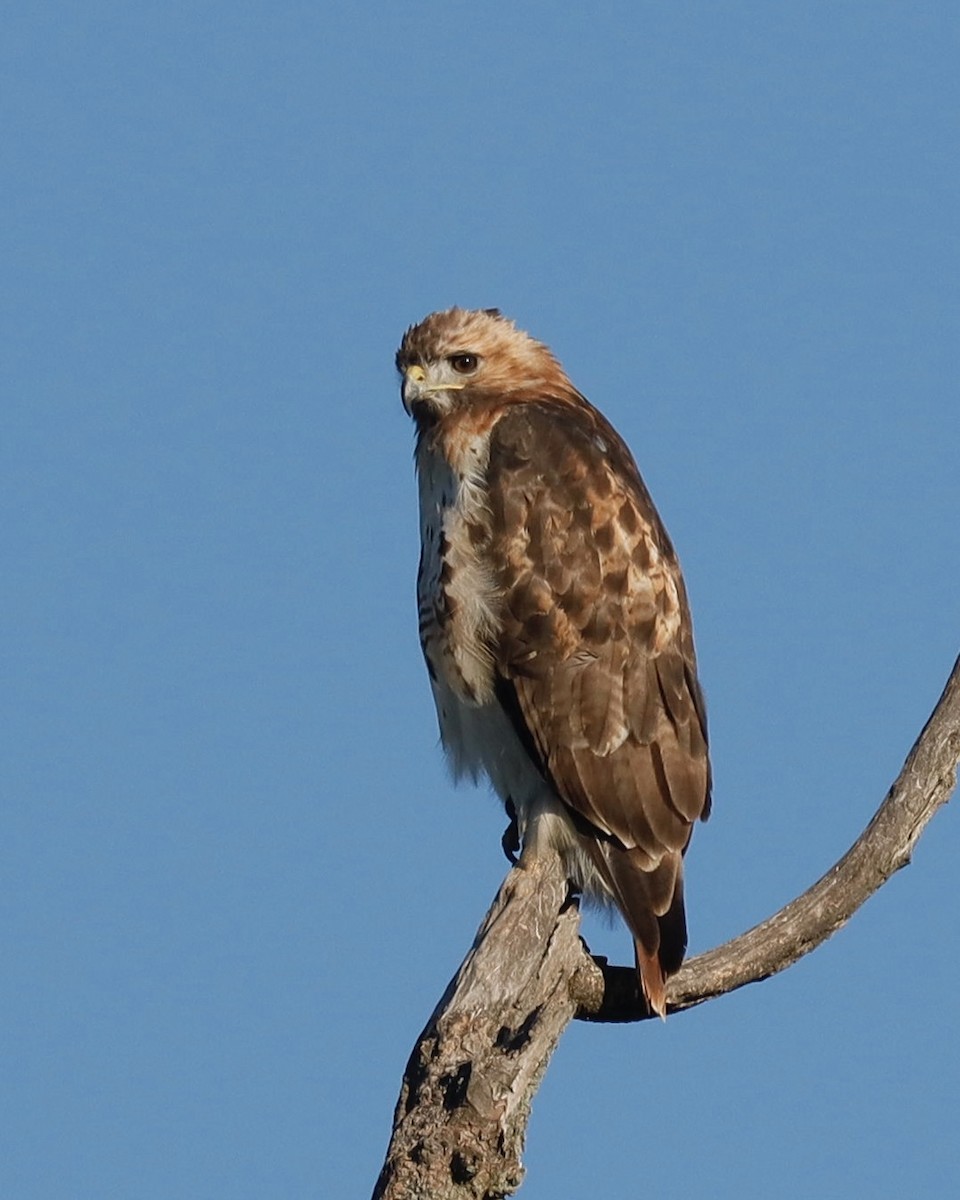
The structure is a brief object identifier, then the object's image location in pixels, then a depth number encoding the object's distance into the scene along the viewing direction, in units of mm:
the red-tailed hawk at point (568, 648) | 14555
